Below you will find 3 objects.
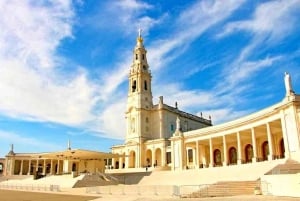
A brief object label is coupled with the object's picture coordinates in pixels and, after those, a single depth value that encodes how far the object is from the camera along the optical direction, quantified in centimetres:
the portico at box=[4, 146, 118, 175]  4046
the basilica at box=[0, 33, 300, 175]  2452
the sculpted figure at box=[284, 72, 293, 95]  2200
